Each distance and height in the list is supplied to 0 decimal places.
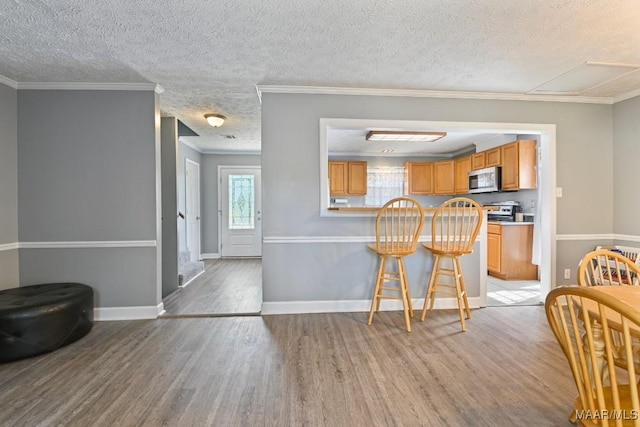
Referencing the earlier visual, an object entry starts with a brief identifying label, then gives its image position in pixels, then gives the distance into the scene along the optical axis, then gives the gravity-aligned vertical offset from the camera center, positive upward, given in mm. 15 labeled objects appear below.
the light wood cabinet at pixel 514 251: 4512 -613
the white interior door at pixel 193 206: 5844 +112
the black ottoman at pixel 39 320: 2211 -828
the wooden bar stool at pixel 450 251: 2824 -383
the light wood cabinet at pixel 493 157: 4906 +874
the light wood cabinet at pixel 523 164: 4488 +683
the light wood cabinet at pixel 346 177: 6562 +731
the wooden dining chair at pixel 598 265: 1550 -291
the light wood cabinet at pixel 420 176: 6633 +750
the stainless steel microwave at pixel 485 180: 4898 +513
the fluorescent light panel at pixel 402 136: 4452 +1147
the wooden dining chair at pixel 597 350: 859 -470
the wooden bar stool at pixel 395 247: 2811 -355
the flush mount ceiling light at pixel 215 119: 3922 +1195
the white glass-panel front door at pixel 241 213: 6684 -37
